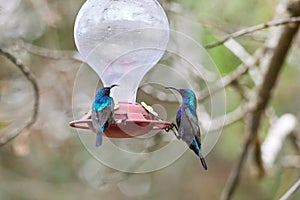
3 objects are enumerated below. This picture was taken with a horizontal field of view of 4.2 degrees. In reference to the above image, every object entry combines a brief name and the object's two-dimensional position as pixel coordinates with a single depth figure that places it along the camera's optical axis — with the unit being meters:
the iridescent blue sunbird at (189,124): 5.28
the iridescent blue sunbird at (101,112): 5.29
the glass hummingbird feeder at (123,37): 5.46
